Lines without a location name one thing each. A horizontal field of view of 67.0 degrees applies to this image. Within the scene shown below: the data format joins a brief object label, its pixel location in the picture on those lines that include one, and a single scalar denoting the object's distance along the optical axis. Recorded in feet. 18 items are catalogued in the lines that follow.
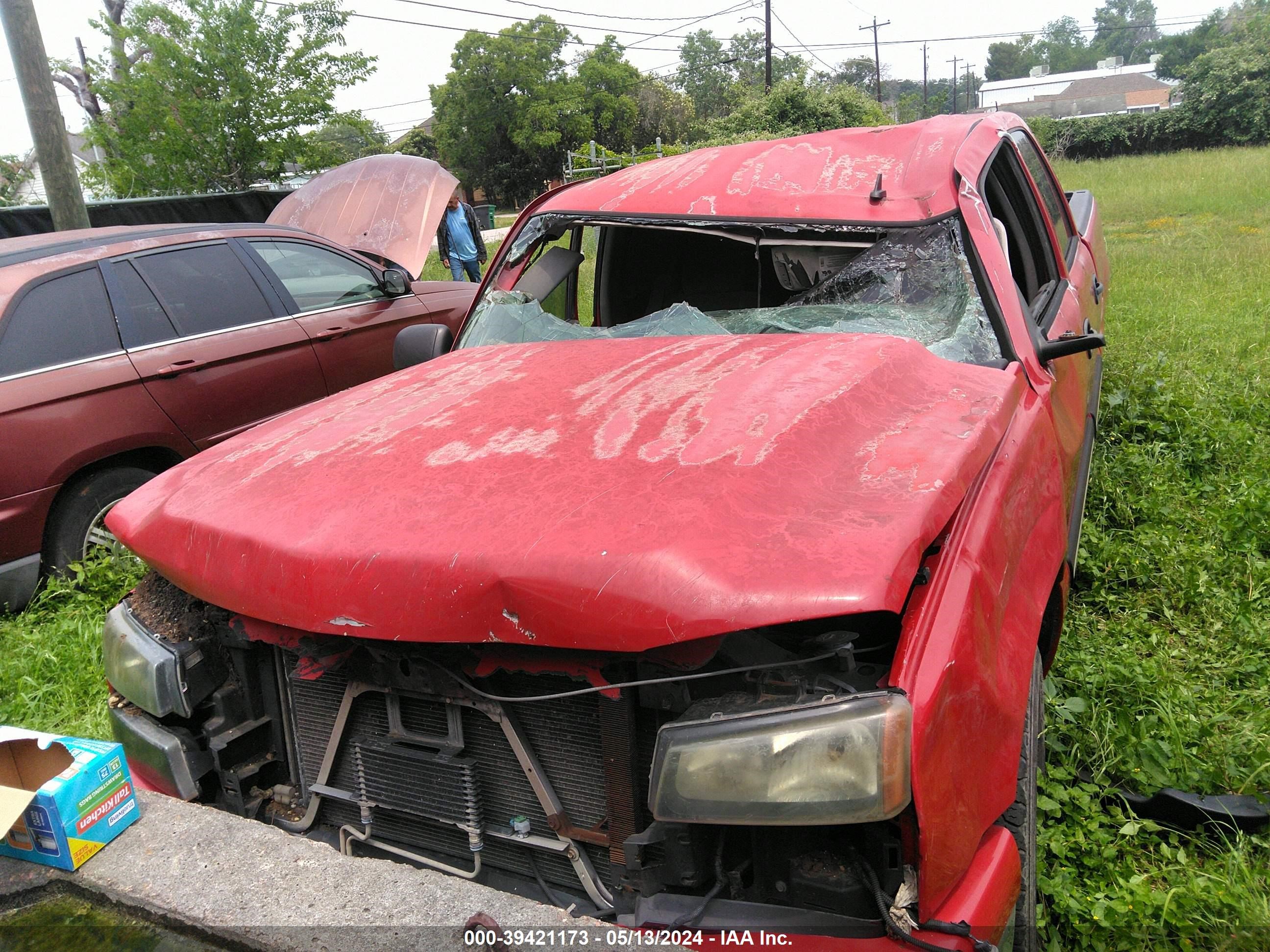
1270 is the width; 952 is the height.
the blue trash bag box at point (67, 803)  6.26
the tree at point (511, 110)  150.51
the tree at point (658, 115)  167.94
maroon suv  13.12
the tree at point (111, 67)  46.35
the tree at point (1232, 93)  110.01
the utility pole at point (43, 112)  22.16
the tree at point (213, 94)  43.68
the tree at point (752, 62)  229.66
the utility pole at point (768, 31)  119.34
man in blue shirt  35.32
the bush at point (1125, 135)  115.44
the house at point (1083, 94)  224.33
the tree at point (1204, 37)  238.68
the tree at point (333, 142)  48.11
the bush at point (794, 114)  84.43
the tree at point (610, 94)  157.69
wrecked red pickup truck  4.77
